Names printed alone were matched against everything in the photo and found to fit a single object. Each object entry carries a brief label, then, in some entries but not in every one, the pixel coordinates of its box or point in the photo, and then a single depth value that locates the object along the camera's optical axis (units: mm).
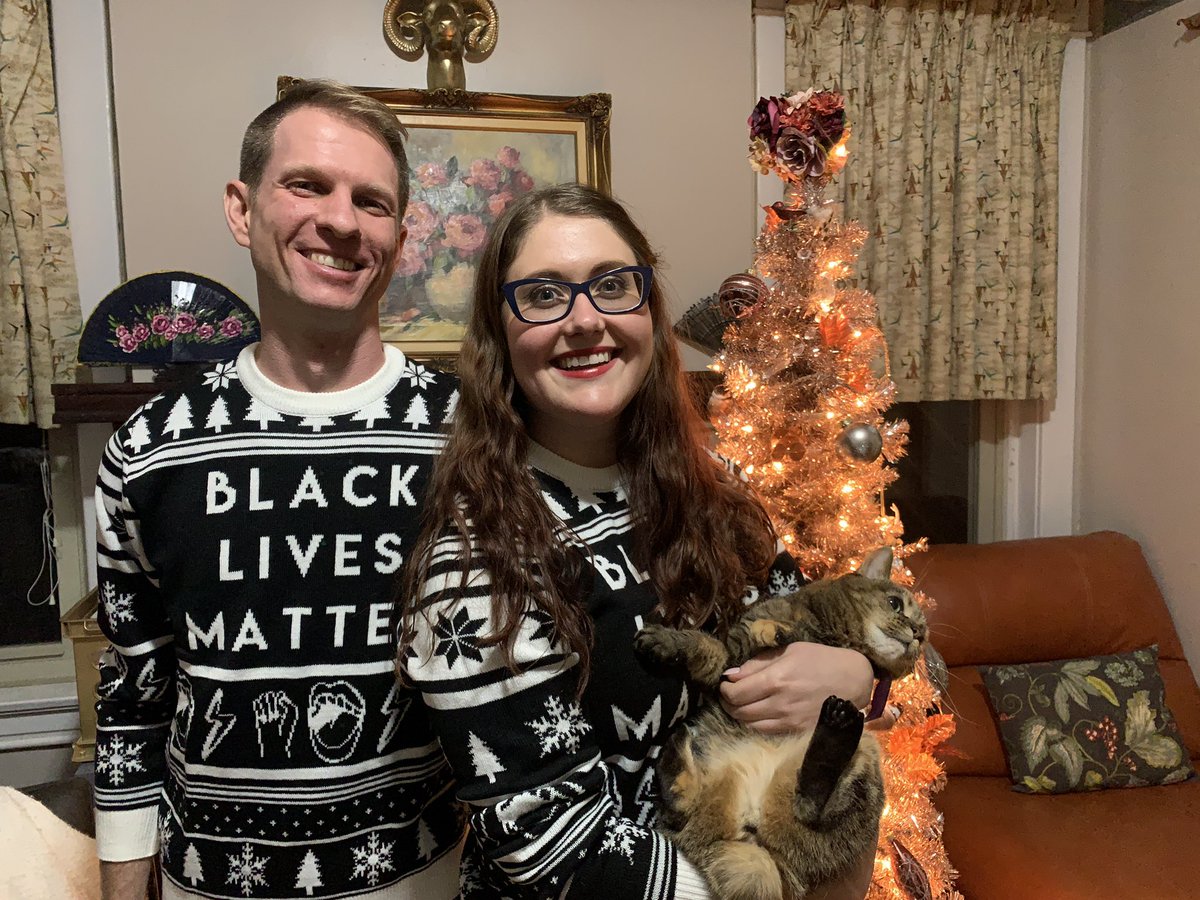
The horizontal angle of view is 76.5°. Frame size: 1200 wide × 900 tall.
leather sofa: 1923
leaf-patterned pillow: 2273
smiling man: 991
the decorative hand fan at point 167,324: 2059
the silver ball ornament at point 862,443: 1828
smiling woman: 826
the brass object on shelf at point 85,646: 1993
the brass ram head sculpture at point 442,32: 2334
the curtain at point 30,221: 2139
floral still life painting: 2402
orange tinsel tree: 1889
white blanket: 1486
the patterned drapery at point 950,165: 2607
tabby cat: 915
